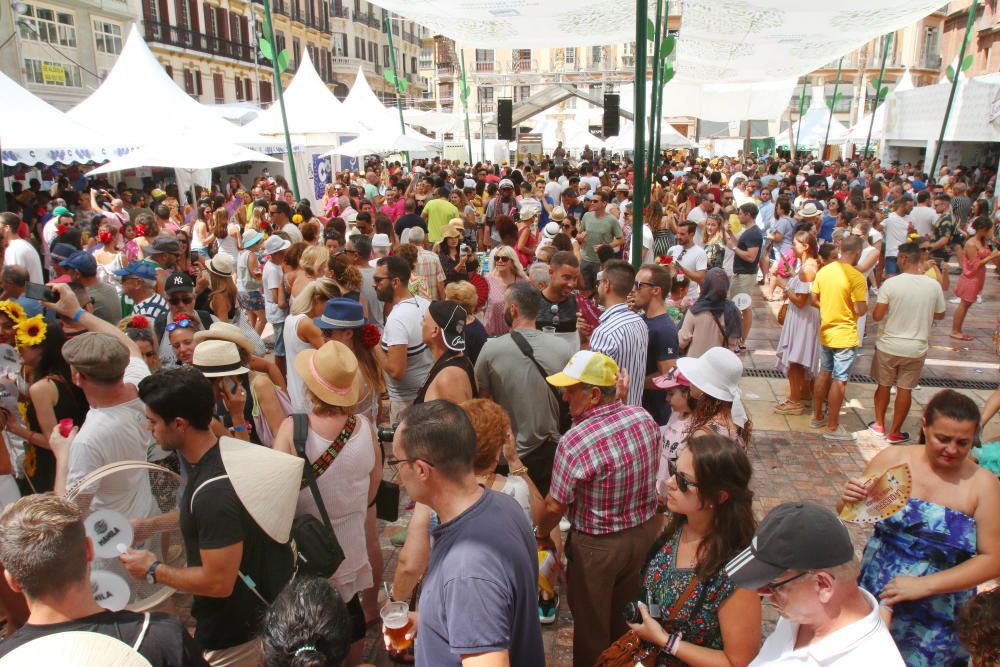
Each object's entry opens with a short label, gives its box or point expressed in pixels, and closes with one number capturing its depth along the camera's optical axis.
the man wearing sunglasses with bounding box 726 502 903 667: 1.80
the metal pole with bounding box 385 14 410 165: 17.86
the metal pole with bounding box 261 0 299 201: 11.39
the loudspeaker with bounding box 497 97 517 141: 23.67
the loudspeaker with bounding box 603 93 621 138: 19.97
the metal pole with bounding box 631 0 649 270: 5.74
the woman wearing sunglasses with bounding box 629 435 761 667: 2.36
